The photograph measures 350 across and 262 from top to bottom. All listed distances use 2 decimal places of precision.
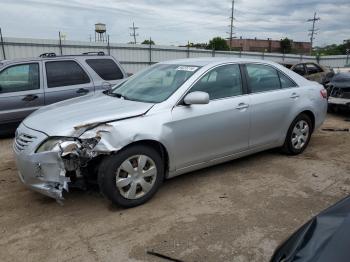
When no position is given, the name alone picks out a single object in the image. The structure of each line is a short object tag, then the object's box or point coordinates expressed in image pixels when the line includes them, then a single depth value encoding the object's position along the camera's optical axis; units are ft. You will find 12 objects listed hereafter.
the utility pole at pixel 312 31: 195.93
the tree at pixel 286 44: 206.42
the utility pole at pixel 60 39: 60.08
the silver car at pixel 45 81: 22.71
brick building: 240.73
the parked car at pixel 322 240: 5.95
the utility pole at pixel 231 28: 183.42
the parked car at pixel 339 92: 30.04
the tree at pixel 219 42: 192.90
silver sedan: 12.06
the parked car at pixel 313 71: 40.45
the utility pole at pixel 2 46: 52.03
